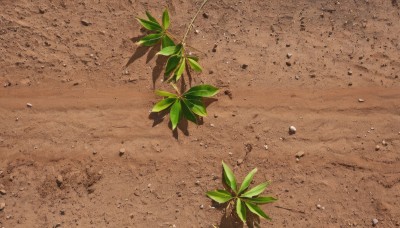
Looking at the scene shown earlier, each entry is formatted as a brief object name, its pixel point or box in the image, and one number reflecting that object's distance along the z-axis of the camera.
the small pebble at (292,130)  3.37
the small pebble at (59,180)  3.33
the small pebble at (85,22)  3.49
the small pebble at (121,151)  3.36
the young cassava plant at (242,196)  3.22
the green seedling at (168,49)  3.35
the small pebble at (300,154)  3.36
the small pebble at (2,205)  3.30
